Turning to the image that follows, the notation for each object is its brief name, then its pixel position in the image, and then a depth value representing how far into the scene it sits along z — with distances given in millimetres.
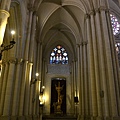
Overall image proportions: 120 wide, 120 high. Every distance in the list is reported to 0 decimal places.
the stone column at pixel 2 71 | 10402
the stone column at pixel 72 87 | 22303
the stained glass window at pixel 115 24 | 18186
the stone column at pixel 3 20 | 6004
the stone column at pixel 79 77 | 16214
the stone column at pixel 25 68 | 9843
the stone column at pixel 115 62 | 10011
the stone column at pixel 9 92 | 8878
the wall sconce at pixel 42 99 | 21372
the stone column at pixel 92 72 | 10959
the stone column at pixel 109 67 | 9459
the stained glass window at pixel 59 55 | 25681
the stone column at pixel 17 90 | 9275
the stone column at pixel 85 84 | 15497
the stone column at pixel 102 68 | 9843
